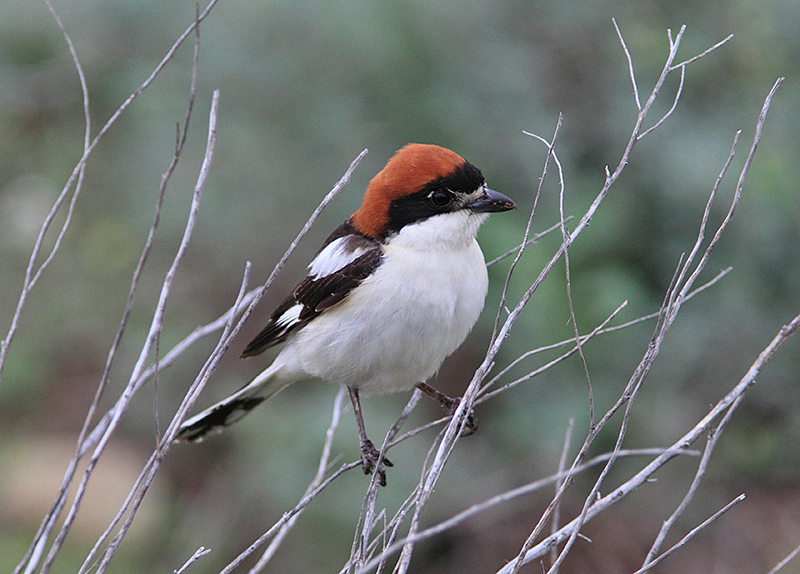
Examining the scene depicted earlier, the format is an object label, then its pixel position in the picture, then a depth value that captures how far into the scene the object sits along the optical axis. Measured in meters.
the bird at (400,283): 5.67
